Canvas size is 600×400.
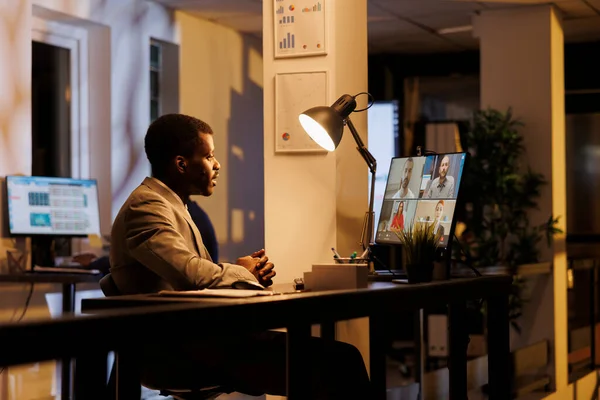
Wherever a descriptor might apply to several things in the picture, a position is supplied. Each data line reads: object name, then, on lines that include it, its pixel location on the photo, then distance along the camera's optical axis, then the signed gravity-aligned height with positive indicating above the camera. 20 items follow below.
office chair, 2.58 -0.53
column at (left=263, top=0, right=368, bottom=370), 4.36 +0.05
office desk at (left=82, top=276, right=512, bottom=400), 1.99 -0.30
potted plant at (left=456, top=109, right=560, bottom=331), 7.09 -0.06
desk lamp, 3.65 +0.25
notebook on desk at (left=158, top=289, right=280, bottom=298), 2.36 -0.25
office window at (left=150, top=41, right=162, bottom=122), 7.37 +0.87
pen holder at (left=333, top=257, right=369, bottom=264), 3.08 -0.22
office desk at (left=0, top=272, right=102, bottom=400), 5.10 -0.46
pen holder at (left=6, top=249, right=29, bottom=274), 5.48 -0.38
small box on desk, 2.73 -0.24
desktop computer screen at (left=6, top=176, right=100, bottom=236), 5.52 -0.07
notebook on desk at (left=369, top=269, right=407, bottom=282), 3.35 -0.30
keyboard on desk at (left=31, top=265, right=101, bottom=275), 5.19 -0.42
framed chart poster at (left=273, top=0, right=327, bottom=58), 4.37 +0.74
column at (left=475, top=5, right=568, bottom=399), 7.27 +0.73
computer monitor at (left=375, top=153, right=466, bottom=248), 3.38 -0.01
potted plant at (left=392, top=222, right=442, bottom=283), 3.04 -0.20
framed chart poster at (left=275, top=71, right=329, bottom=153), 4.36 +0.40
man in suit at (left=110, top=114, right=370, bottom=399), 2.56 -0.23
